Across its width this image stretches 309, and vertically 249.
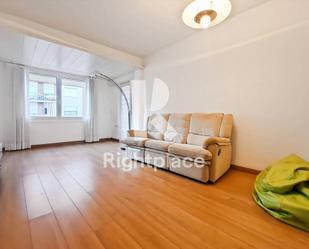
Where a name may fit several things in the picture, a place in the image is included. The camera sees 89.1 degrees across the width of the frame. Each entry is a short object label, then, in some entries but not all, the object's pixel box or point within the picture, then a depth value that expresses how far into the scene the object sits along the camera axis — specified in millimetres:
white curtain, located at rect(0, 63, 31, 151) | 3889
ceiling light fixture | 1768
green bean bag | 1229
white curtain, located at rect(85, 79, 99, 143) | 5184
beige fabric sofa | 2037
